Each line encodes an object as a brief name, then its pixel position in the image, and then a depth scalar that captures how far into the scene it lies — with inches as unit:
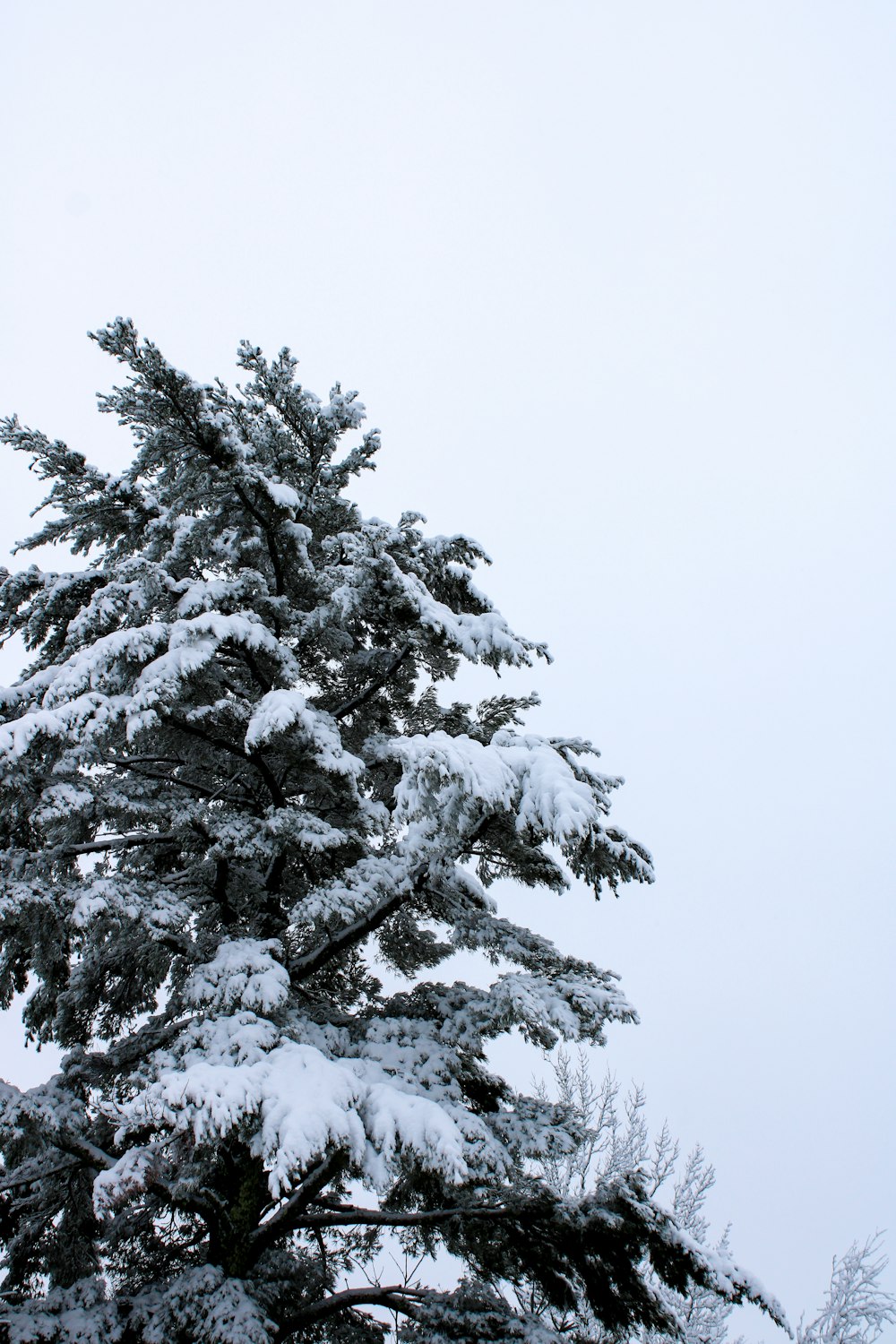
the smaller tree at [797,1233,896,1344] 546.6
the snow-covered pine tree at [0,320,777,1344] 186.2
